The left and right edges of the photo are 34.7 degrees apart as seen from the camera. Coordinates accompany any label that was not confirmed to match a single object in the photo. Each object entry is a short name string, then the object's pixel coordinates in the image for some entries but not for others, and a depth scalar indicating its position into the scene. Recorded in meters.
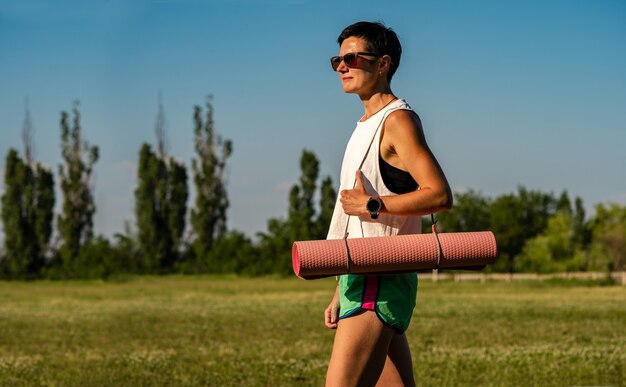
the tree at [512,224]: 103.00
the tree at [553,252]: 89.89
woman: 4.50
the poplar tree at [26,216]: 74.12
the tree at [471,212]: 107.75
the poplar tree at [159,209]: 75.38
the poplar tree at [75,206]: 76.12
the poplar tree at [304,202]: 80.56
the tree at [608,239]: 90.12
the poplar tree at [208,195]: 78.69
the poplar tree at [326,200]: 83.62
